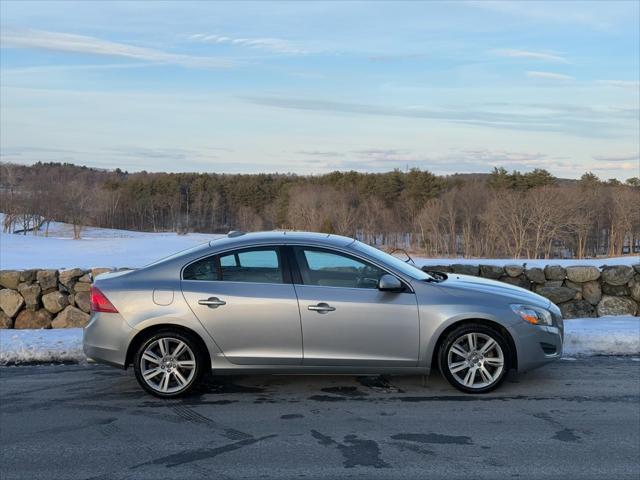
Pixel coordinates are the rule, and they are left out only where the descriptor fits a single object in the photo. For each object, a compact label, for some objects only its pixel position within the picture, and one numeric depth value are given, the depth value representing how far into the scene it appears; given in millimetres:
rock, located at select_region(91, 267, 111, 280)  9836
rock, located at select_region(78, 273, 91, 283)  9844
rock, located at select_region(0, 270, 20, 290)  9836
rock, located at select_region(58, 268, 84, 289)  9828
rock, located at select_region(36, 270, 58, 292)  9820
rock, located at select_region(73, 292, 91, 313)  9766
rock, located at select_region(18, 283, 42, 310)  9797
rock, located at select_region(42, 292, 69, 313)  9812
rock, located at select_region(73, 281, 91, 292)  9828
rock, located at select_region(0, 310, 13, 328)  9828
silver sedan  6098
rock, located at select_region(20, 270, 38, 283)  9844
